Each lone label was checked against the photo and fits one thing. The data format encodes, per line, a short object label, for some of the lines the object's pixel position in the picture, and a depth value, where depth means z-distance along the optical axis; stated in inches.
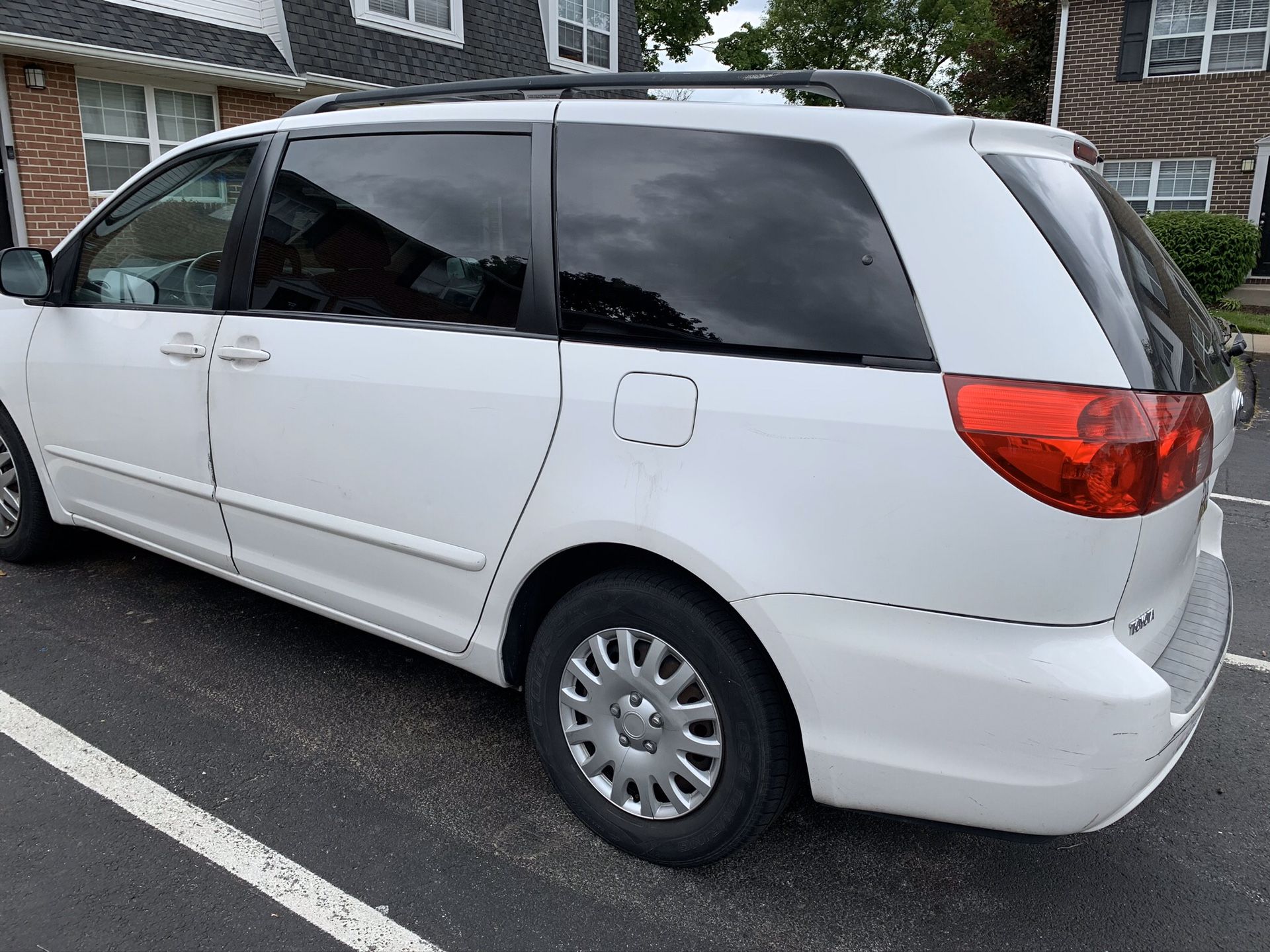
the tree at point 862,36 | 1100.5
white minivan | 75.9
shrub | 572.4
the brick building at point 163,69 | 413.7
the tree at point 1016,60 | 1089.4
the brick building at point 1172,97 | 732.0
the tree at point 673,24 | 1016.2
